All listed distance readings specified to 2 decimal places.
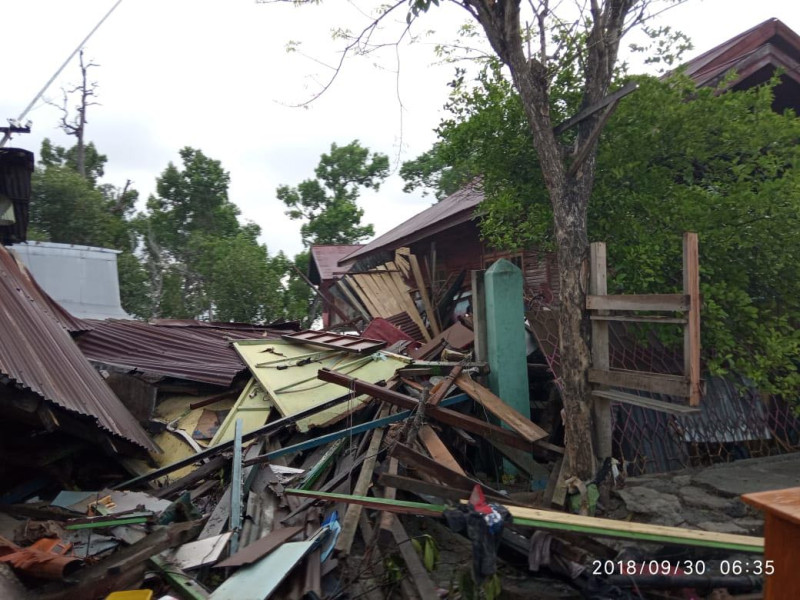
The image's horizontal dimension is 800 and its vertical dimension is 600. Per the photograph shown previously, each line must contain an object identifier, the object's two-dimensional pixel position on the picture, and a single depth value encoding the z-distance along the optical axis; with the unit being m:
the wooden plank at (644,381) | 4.12
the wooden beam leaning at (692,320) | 3.99
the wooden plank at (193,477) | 5.52
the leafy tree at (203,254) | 20.36
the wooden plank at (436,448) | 5.13
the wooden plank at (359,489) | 4.24
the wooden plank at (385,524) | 4.20
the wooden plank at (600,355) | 4.86
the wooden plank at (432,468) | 4.54
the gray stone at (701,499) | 4.40
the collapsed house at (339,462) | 3.76
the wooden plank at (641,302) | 4.07
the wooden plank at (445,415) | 5.55
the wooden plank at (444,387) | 5.70
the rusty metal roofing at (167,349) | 7.92
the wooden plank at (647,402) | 4.15
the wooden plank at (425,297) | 10.79
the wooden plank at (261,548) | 4.02
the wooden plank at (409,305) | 11.01
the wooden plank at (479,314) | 6.58
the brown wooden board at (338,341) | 7.98
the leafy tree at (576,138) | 4.89
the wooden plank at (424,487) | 4.39
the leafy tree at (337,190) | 30.28
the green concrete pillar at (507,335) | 6.24
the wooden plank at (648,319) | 4.40
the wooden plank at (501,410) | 5.39
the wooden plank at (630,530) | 3.21
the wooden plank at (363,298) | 12.17
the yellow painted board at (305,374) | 6.79
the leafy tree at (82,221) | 20.31
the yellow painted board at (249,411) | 6.71
